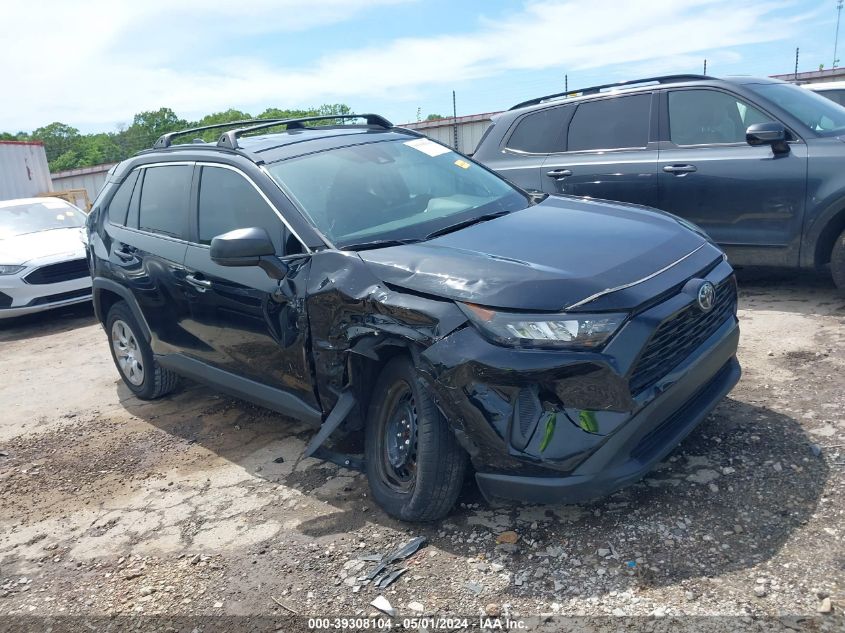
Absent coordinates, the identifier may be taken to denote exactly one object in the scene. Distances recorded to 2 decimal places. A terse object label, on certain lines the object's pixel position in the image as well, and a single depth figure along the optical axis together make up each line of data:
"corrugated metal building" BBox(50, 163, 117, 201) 30.42
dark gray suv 5.46
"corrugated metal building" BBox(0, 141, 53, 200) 20.19
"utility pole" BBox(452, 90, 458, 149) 20.77
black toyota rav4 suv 2.76
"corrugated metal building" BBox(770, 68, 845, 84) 17.50
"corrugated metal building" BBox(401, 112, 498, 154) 20.67
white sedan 8.72
